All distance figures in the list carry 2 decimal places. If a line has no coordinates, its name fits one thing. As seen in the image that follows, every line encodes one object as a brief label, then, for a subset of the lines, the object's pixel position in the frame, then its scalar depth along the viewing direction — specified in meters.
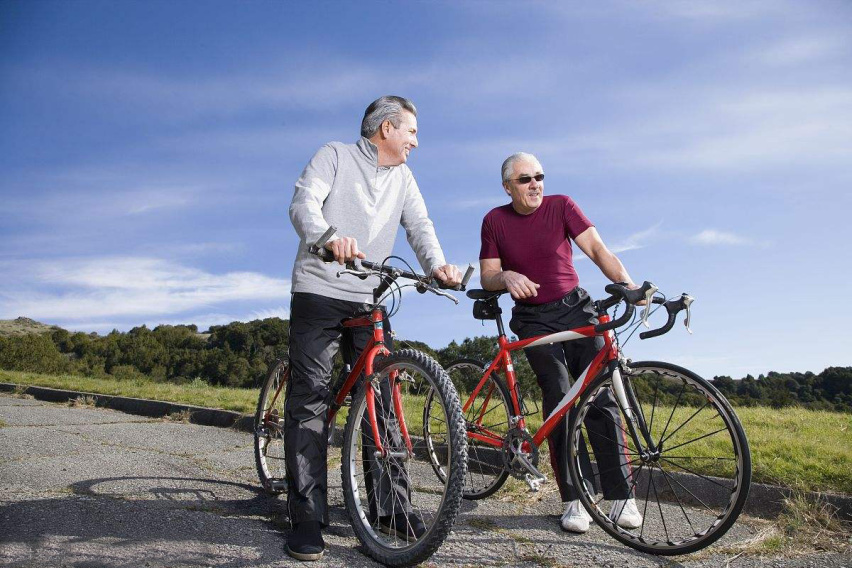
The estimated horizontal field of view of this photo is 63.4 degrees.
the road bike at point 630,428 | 3.57
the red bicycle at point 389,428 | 3.08
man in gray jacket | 3.64
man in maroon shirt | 4.30
